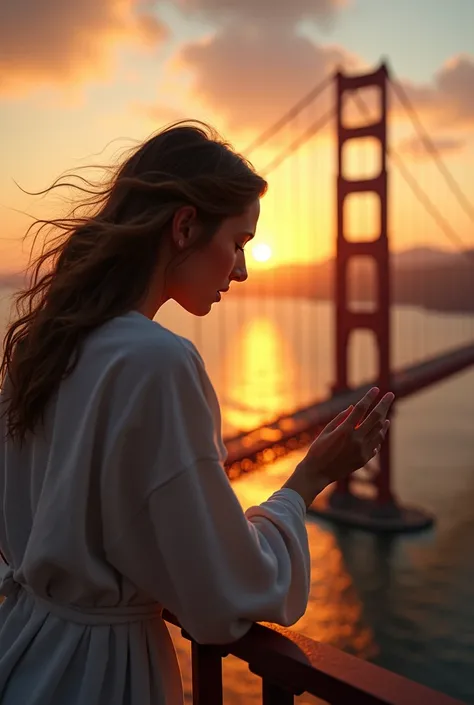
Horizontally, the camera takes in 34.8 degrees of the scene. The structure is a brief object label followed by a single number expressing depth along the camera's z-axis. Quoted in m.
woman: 0.56
